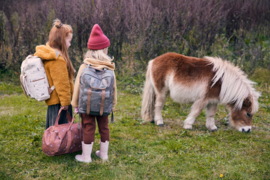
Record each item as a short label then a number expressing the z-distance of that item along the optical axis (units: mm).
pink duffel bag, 3061
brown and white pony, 4441
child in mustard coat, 3098
